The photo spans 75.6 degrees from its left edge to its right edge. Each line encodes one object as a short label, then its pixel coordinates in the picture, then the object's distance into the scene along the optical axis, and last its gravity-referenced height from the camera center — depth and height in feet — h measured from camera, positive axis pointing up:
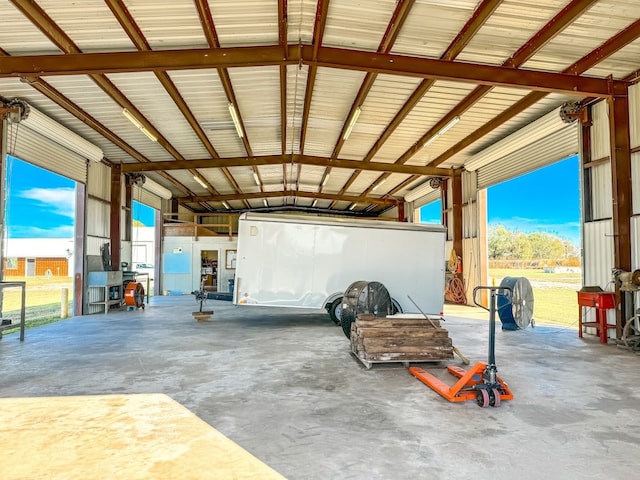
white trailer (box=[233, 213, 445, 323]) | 30.96 +0.14
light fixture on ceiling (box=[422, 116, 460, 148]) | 34.31 +11.79
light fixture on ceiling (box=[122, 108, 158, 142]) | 31.42 +11.21
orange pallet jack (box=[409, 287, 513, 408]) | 14.05 -4.43
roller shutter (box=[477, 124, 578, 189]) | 32.48 +9.51
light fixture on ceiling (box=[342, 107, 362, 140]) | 33.58 +12.17
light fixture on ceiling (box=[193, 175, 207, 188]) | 56.73 +11.58
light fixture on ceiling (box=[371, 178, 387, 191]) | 58.18 +11.66
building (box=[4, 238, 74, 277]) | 105.09 +0.96
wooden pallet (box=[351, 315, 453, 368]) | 19.02 -3.73
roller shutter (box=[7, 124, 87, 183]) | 29.99 +8.76
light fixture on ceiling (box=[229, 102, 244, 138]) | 32.53 +11.96
